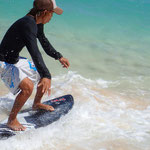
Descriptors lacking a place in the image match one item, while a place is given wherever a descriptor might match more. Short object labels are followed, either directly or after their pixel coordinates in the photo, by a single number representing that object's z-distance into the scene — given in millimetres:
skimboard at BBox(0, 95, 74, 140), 6633
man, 5984
